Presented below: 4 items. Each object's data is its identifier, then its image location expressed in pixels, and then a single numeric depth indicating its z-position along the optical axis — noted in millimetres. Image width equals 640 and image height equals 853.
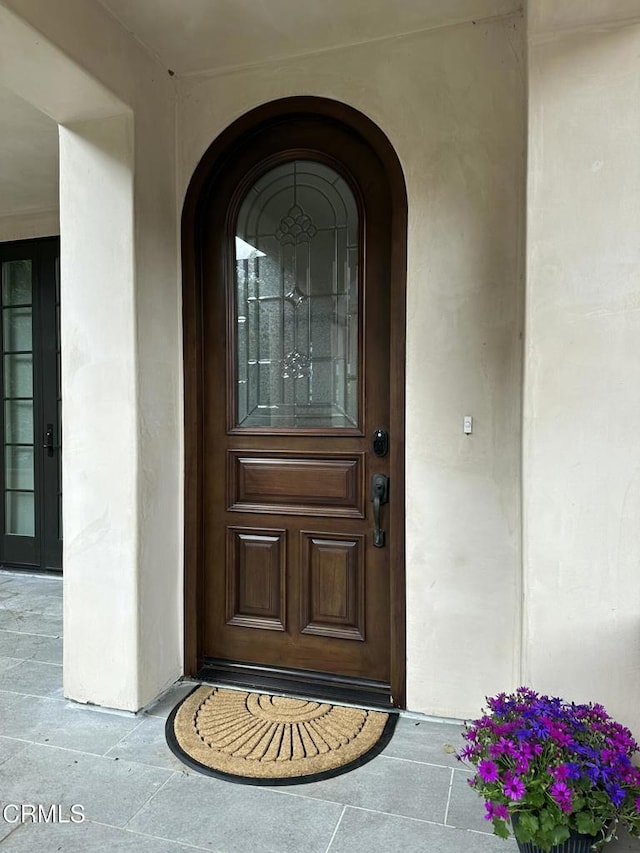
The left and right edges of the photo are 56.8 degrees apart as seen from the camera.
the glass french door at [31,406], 4324
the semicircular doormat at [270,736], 1969
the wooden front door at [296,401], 2438
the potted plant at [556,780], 1338
